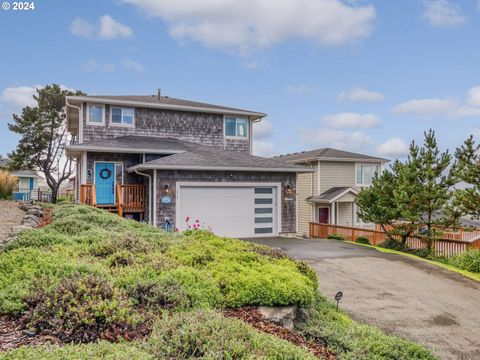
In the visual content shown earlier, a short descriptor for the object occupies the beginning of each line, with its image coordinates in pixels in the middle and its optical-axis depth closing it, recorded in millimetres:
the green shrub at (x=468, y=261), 11352
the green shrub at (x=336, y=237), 18484
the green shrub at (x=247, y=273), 4422
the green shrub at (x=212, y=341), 2756
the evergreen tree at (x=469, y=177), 12781
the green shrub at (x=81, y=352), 2441
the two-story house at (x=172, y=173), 15086
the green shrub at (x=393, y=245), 15917
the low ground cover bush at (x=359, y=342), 4000
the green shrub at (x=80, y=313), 3160
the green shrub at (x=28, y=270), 3684
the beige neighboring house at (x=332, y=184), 23891
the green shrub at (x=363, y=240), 17578
